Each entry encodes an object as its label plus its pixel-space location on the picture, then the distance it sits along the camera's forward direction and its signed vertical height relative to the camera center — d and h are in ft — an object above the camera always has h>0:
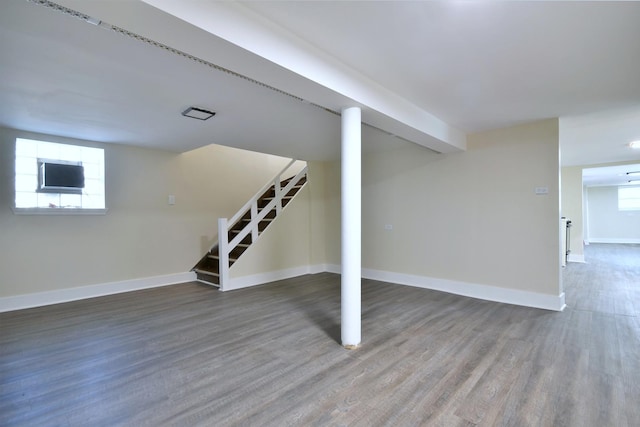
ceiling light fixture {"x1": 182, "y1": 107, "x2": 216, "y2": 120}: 10.16 +3.56
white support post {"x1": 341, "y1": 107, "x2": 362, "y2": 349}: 8.91 -0.63
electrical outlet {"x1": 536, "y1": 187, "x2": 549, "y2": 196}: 12.43 +0.85
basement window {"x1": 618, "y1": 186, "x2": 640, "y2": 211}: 36.73 +1.46
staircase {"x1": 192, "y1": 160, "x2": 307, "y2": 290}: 15.52 -1.00
